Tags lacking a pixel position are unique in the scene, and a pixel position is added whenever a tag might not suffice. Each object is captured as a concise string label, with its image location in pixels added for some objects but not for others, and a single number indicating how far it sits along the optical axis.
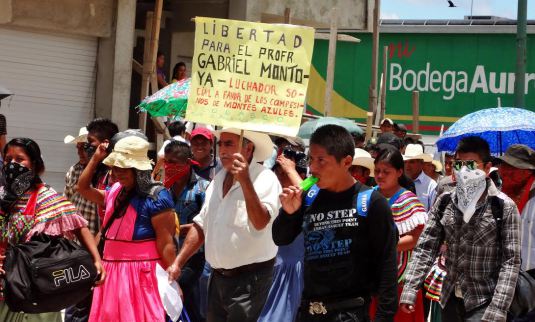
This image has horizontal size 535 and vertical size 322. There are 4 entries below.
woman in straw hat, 7.89
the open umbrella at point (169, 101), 12.23
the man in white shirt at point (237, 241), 7.52
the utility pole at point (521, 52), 20.08
